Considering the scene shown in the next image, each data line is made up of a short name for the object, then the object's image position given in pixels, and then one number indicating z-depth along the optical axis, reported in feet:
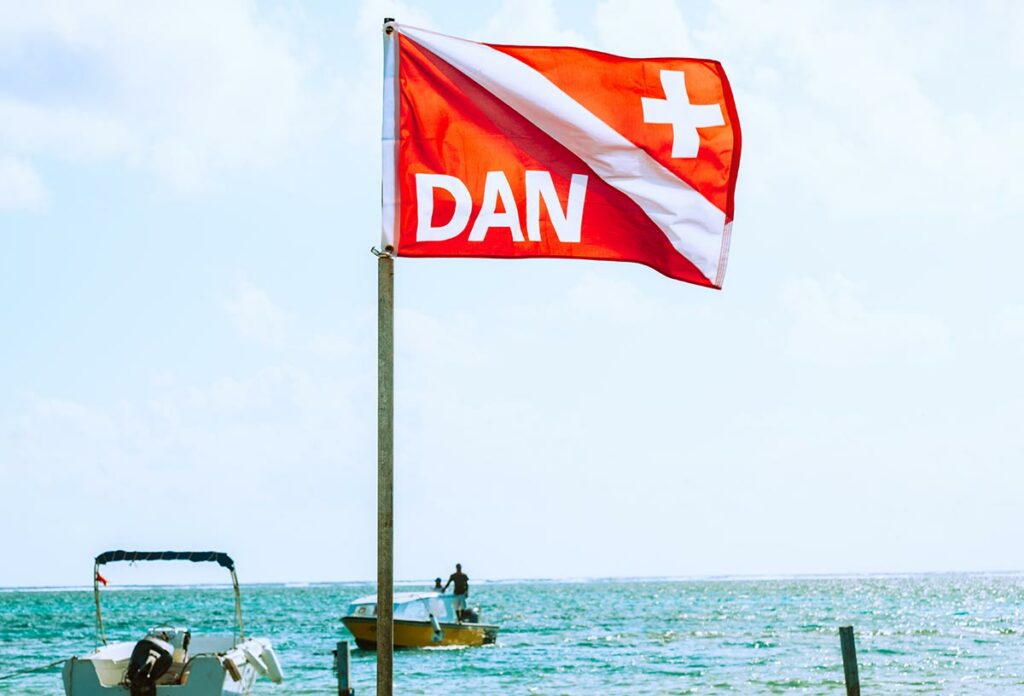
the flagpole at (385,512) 30.53
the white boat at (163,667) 61.16
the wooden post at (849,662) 60.18
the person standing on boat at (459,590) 156.66
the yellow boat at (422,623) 153.15
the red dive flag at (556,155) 32.32
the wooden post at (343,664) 61.43
